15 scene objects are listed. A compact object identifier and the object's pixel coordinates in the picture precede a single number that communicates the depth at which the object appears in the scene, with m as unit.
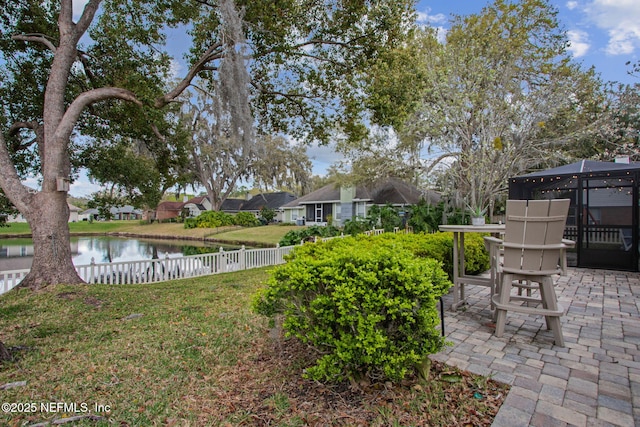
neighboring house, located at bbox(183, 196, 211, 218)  40.91
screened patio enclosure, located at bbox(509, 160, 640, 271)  5.97
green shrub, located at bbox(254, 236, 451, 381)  1.78
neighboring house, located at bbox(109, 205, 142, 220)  48.71
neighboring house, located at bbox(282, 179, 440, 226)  20.27
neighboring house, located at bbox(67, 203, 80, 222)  45.88
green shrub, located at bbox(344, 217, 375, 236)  11.04
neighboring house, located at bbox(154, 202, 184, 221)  41.22
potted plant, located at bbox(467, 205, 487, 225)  4.25
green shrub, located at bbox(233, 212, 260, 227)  26.45
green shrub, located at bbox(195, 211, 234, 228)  24.91
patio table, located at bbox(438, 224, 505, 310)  3.34
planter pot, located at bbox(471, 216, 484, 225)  4.28
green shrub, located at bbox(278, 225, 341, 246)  11.07
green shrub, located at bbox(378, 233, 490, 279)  4.12
